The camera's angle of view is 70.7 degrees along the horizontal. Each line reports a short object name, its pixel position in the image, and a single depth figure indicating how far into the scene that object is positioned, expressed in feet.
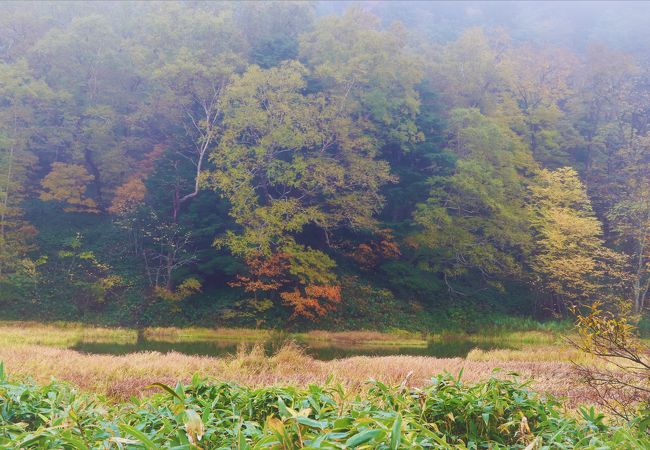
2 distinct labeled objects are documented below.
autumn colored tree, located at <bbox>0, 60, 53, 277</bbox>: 88.02
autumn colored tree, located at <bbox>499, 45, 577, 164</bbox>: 113.19
